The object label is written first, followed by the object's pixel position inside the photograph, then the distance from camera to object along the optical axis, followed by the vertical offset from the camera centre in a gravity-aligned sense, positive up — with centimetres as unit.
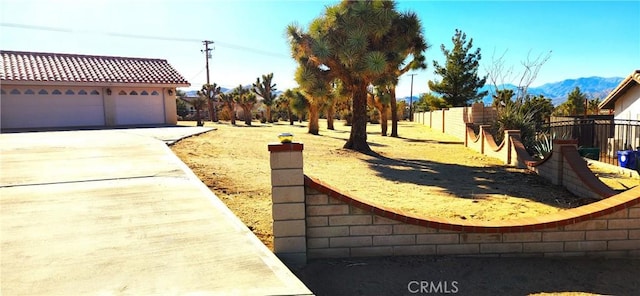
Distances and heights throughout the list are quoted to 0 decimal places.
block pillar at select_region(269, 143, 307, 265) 434 -100
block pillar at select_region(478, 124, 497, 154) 1588 -83
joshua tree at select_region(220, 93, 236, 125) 4090 +195
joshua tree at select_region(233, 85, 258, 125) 3872 +176
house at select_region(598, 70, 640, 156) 1366 +28
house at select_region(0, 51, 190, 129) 2062 +164
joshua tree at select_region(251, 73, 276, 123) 4927 +383
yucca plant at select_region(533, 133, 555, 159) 1282 -105
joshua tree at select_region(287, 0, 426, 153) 1482 +270
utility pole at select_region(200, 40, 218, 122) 3965 +200
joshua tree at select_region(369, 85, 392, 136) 2572 +98
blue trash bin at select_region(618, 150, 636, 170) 1014 -118
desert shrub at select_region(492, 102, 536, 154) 1474 -35
